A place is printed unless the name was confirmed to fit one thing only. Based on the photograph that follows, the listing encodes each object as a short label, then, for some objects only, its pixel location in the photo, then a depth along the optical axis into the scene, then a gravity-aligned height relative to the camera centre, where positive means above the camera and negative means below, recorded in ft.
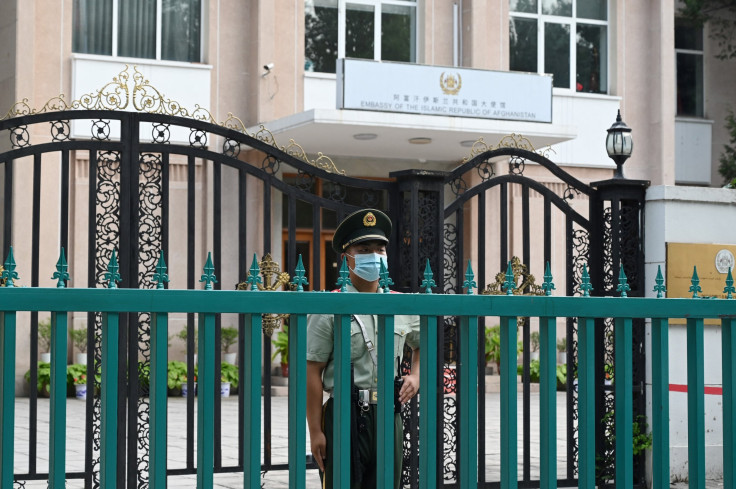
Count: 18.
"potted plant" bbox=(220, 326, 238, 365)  52.00 -2.72
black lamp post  27.48 +3.21
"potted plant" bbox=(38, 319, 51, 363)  50.88 -2.62
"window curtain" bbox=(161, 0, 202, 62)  55.83 +12.07
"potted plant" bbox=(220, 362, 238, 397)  49.13 -4.07
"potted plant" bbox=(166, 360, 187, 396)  49.44 -4.01
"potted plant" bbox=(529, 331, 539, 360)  55.88 -3.18
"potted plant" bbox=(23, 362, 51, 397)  49.32 -4.17
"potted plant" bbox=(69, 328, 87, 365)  50.06 -2.66
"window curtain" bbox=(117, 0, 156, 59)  55.01 +12.00
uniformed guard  15.43 -1.16
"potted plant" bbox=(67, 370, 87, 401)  48.64 -4.31
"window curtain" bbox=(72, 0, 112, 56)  54.08 +11.88
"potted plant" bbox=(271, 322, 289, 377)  51.80 -2.97
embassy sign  50.01 +8.42
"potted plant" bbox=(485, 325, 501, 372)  53.93 -3.10
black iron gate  22.97 +1.04
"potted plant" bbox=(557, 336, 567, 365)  58.17 -3.67
